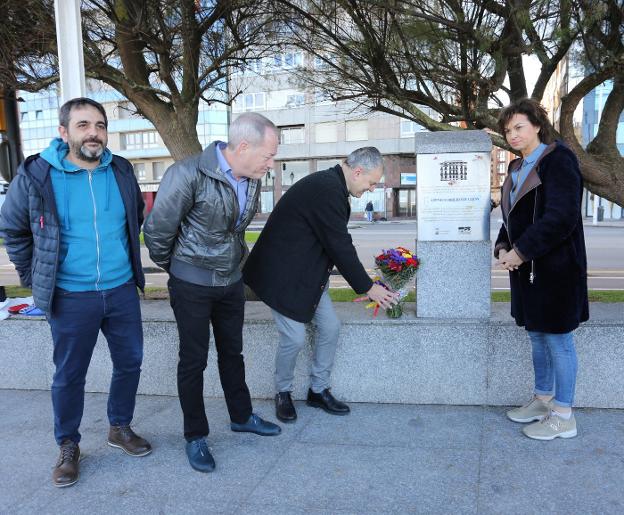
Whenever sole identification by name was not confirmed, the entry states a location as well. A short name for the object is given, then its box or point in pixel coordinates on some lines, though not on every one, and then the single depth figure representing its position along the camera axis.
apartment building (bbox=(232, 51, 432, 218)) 38.66
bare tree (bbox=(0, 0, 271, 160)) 5.41
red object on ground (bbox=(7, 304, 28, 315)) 4.67
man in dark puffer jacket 2.95
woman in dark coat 3.13
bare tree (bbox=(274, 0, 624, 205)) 4.64
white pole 4.35
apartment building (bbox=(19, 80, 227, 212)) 39.69
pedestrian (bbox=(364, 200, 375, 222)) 38.62
